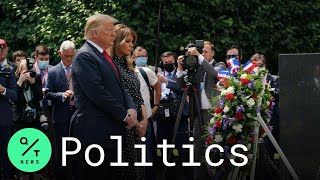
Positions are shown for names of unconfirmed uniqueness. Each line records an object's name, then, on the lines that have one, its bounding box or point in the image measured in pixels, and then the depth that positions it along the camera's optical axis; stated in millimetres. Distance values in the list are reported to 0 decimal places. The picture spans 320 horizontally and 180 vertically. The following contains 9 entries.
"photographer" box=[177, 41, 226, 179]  10648
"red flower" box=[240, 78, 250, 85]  9328
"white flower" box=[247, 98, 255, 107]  9211
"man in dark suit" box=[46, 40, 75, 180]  11102
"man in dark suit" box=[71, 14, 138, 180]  7195
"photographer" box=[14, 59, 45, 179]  10992
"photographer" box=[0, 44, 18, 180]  10523
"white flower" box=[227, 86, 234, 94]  9359
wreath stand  8852
